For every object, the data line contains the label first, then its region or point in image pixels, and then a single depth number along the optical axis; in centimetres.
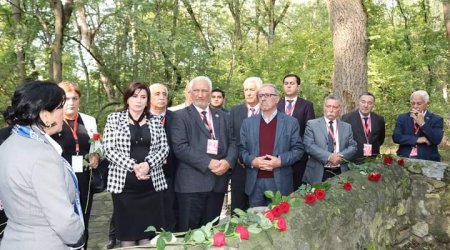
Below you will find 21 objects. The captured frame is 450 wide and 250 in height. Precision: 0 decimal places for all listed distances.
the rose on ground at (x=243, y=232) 234
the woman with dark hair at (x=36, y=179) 199
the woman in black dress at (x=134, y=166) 369
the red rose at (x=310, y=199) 309
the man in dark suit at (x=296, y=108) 508
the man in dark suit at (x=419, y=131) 557
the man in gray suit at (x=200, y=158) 406
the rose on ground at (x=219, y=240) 221
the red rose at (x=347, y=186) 371
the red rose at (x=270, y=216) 260
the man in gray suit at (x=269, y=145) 431
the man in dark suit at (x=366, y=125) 548
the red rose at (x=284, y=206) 273
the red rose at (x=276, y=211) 263
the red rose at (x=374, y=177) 425
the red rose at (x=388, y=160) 490
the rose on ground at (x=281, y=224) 256
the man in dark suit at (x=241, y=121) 487
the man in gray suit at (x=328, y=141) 466
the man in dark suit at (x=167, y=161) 449
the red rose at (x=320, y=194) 323
